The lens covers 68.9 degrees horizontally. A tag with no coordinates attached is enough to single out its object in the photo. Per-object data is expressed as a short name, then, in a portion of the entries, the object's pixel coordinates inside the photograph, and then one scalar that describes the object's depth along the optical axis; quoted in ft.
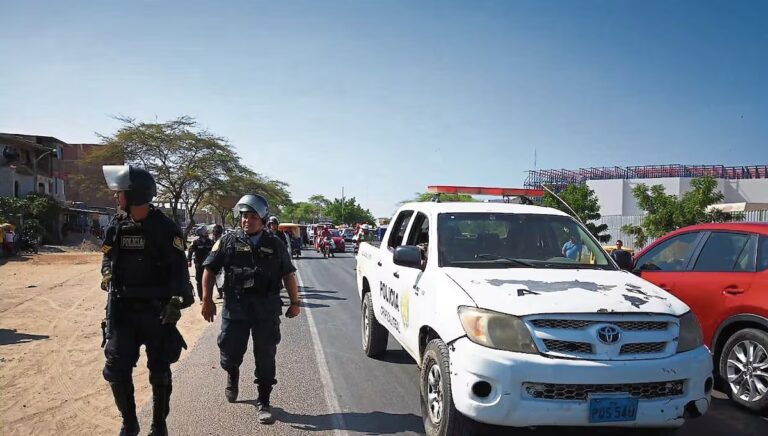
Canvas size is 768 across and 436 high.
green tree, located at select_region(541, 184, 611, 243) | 82.64
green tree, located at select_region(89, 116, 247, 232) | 124.34
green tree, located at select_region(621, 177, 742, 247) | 57.31
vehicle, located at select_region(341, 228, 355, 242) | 183.73
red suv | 15.64
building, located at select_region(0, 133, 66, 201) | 136.77
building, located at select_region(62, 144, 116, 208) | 207.25
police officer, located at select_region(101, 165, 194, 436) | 12.97
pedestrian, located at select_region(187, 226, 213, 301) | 37.67
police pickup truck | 11.00
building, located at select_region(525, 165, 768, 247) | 146.72
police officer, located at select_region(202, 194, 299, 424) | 15.56
